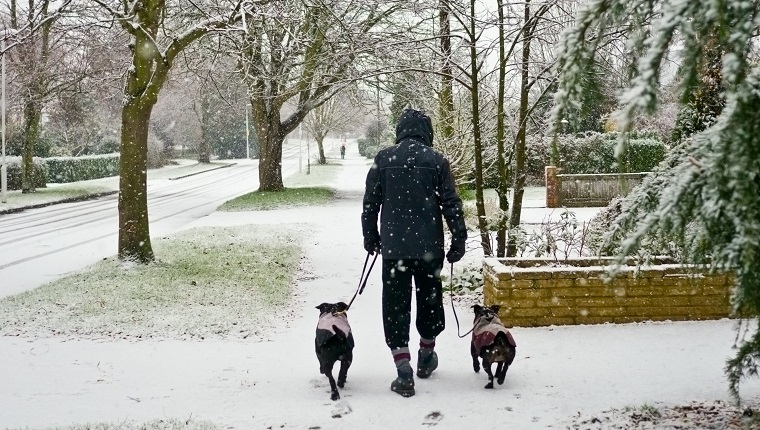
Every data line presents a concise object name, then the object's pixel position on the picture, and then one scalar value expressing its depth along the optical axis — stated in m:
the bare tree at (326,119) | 49.12
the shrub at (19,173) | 27.08
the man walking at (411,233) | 4.32
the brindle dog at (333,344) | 4.11
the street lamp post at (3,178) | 20.67
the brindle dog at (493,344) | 4.16
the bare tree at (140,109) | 8.73
